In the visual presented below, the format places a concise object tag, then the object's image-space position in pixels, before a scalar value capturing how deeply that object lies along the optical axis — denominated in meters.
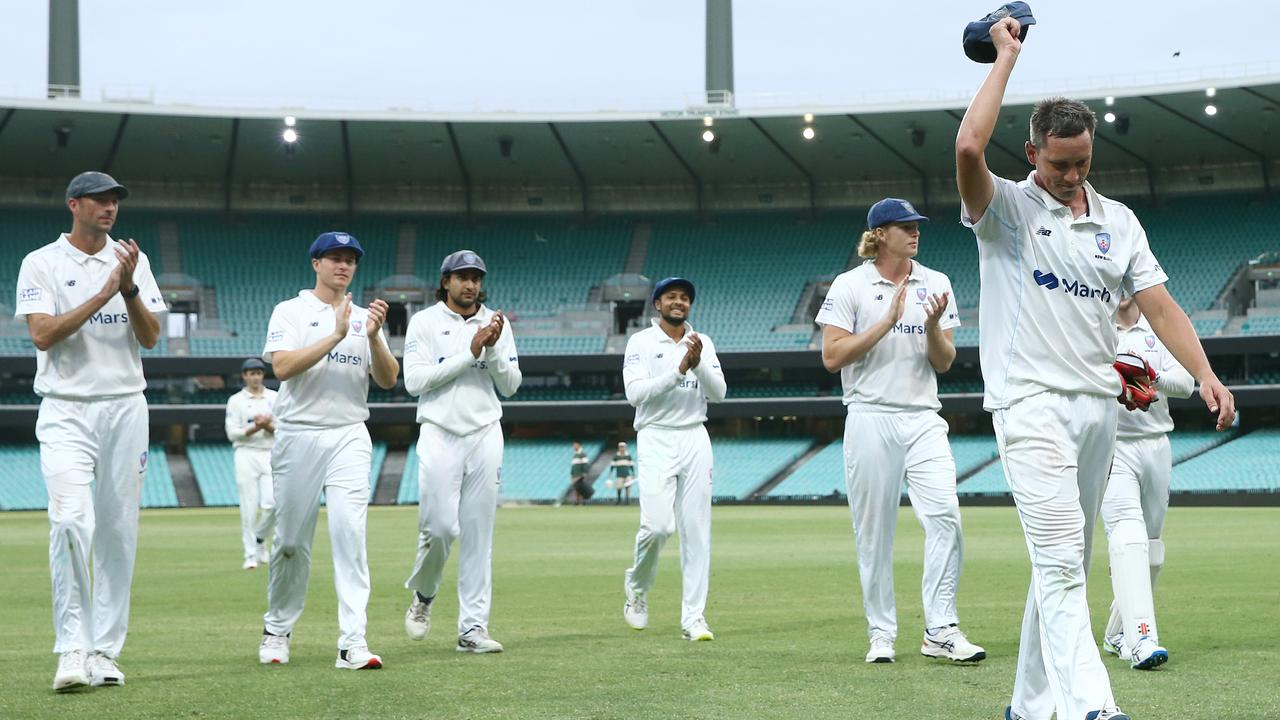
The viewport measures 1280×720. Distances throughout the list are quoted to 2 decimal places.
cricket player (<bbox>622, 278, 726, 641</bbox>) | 10.02
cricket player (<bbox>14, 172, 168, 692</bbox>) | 7.34
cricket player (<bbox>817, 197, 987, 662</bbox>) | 8.16
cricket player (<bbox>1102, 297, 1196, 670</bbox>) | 7.43
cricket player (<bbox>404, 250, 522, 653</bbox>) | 9.05
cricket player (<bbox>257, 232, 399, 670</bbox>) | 8.30
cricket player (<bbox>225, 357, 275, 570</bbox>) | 17.73
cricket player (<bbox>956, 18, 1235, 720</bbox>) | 5.32
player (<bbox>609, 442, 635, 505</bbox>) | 41.12
